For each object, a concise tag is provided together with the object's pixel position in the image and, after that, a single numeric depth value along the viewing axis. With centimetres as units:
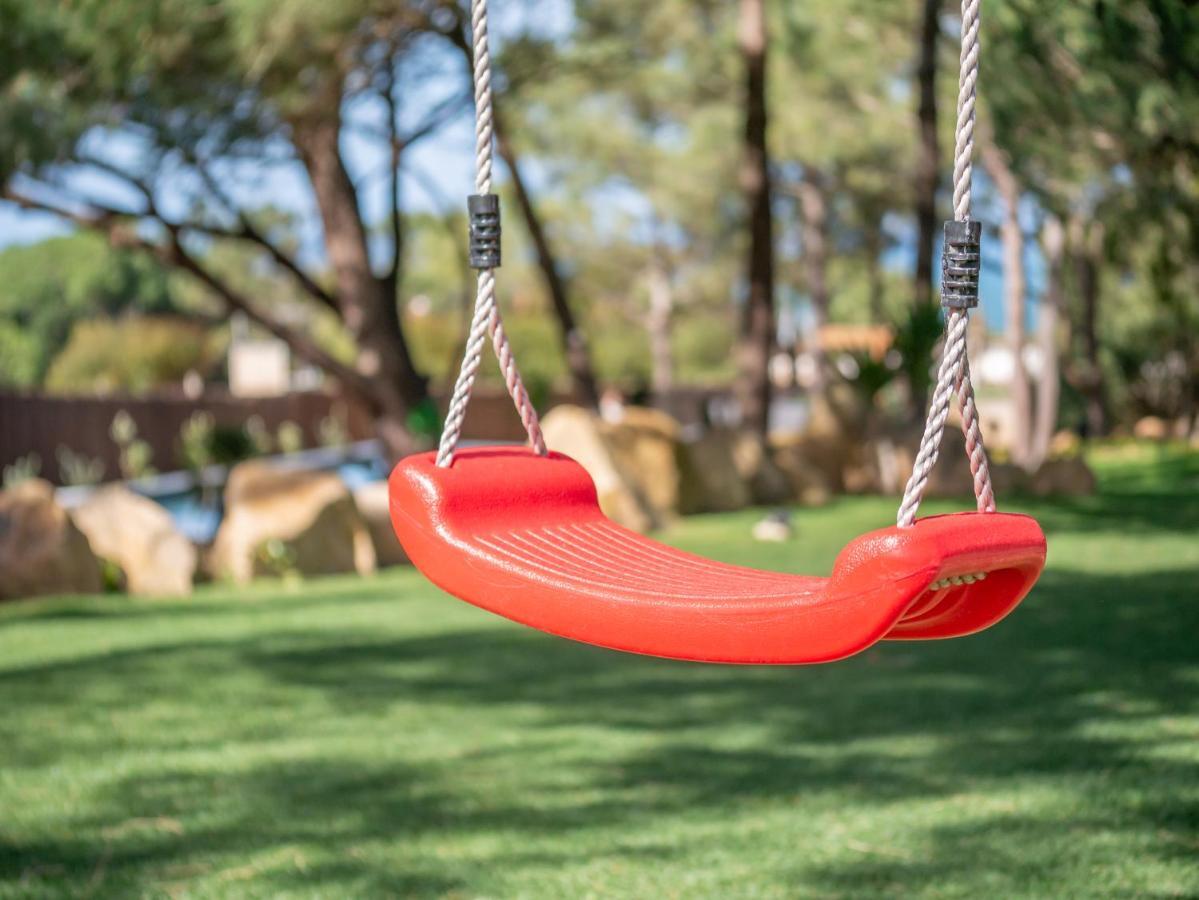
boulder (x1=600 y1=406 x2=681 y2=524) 1105
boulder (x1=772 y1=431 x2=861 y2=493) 1334
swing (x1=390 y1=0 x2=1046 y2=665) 188
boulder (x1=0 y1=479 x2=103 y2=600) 761
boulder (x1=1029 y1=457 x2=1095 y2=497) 1204
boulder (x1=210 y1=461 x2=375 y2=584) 852
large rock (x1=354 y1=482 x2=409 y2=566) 908
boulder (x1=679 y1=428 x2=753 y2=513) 1177
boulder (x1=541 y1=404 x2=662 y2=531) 1021
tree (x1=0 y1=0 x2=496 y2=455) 756
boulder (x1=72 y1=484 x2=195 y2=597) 809
